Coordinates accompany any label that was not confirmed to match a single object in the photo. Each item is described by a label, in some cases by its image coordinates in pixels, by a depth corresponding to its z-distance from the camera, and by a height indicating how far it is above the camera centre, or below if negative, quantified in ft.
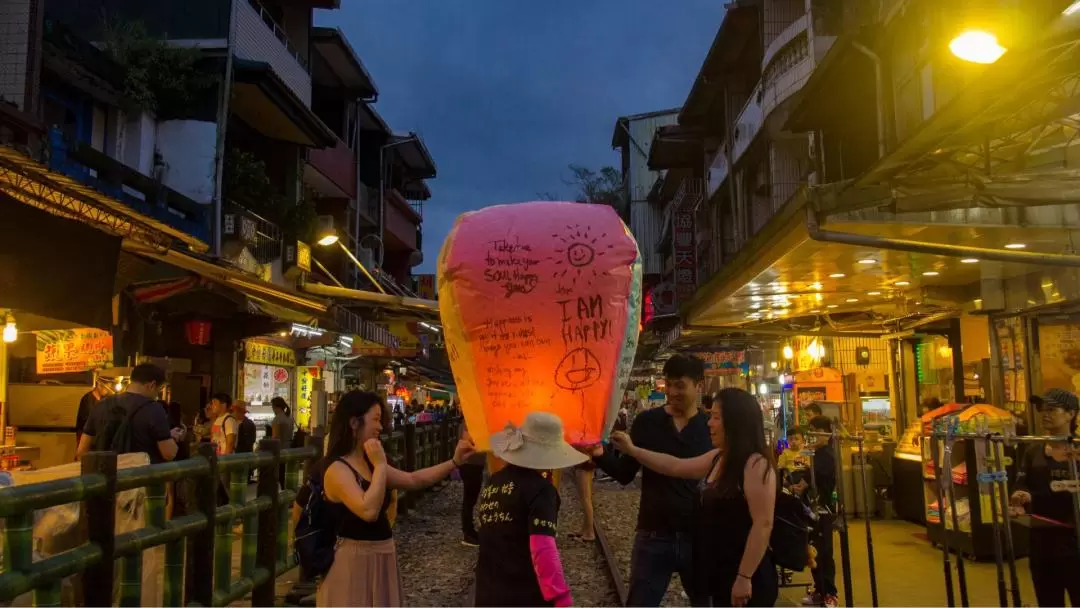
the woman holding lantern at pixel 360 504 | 13.60 -2.16
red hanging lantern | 43.34 +2.73
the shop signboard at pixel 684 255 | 83.87 +12.88
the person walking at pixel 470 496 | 33.17 -5.04
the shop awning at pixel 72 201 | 20.11 +5.26
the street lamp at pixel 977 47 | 15.38 +6.41
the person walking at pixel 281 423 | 37.24 -2.11
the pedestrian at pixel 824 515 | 22.71 -4.29
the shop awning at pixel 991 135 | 14.35 +5.34
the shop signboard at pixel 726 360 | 77.98 +1.41
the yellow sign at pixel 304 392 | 64.90 -1.04
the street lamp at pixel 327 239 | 54.46 +9.81
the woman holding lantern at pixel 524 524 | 11.08 -2.13
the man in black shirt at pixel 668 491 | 15.37 -2.27
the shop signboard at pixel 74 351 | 33.88 +1.33
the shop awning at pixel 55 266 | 22.07 +3.42
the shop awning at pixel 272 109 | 49.16 +18.61
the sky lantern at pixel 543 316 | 14.01 +1.10
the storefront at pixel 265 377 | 55.83 +0.22
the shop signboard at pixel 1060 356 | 30.17 +0.58
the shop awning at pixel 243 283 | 30.04 +4.46
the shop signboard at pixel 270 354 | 55.11 +1.91
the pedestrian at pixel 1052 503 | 16.84 -2.90
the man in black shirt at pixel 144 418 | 20.56 -0.96
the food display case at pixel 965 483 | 26.27 -4.24
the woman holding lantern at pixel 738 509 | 12.91 -2.29
